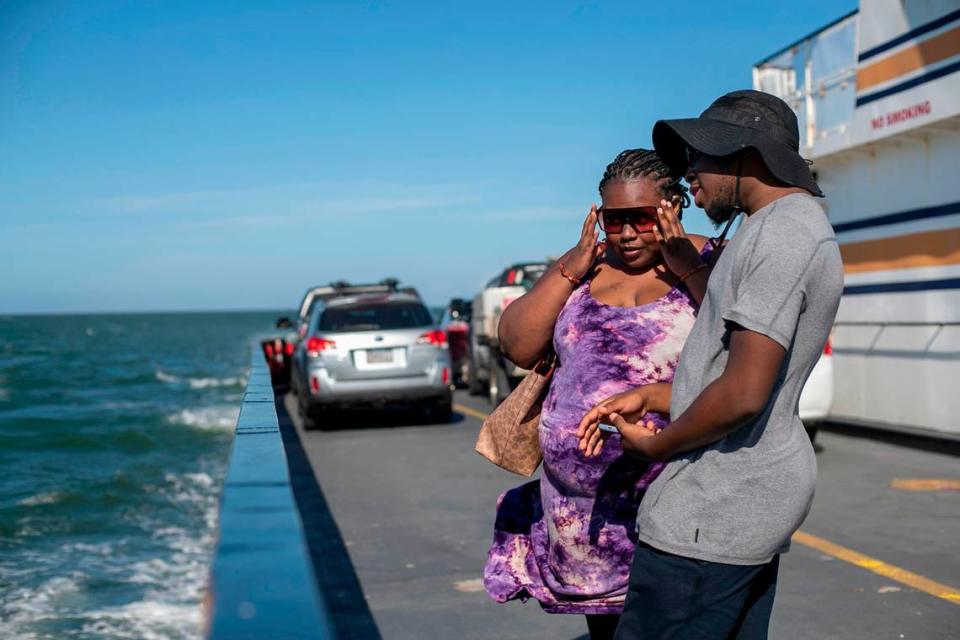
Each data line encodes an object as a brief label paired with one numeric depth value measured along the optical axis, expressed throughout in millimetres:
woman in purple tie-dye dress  3066
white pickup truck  15734
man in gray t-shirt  2414
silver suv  14922
